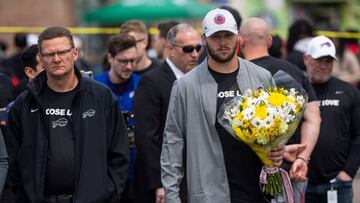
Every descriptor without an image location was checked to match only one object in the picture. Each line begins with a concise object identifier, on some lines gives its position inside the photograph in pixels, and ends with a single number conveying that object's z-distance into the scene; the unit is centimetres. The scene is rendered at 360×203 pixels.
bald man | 1385
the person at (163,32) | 1963
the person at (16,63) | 2373
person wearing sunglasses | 1588
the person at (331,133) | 1656
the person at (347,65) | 2769
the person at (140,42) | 1887
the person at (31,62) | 1658
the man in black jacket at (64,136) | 1316
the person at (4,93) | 1530
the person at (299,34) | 2203
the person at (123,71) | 1730
